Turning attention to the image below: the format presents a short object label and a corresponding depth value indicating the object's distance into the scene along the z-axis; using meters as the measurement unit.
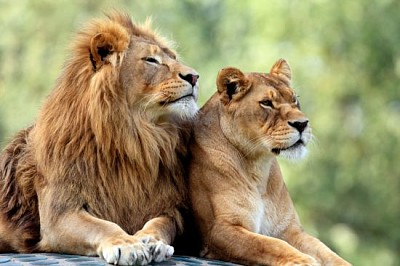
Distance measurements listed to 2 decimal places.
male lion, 9.40
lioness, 9.39
